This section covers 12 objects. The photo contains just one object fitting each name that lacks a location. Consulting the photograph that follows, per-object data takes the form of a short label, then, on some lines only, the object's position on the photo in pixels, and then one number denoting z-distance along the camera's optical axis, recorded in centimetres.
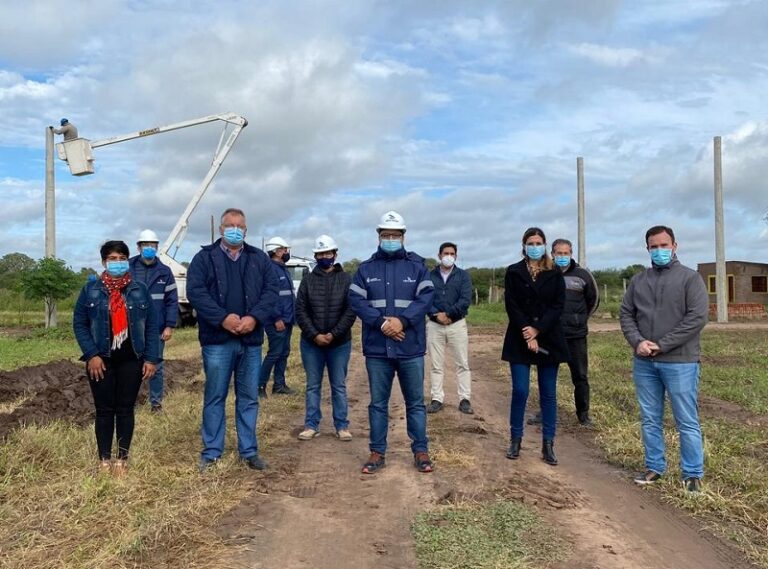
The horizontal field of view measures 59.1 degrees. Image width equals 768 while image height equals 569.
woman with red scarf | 511
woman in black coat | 589
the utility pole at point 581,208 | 2733
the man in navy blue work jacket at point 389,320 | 568
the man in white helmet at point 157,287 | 736
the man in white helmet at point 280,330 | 880
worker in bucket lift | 2080
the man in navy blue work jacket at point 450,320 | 817
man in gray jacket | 504
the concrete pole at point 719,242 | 2594
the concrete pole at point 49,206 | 2178
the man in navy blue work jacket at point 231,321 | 543
